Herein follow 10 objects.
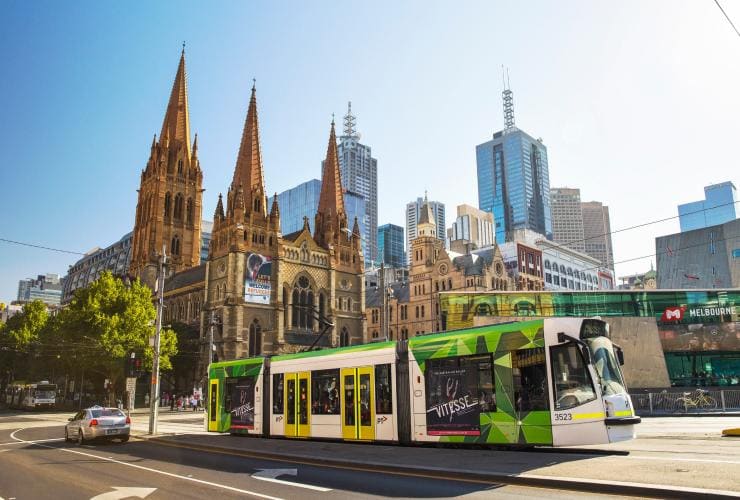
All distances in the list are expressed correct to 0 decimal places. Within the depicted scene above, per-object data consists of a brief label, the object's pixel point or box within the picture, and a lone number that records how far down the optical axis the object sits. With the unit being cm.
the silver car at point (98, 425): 2017
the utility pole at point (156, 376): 2441
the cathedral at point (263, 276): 5934
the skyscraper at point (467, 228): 19062
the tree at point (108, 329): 4794
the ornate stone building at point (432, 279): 8069
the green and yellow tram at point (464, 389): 1269
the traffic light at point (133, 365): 2438
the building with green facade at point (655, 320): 4400
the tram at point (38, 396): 5378
